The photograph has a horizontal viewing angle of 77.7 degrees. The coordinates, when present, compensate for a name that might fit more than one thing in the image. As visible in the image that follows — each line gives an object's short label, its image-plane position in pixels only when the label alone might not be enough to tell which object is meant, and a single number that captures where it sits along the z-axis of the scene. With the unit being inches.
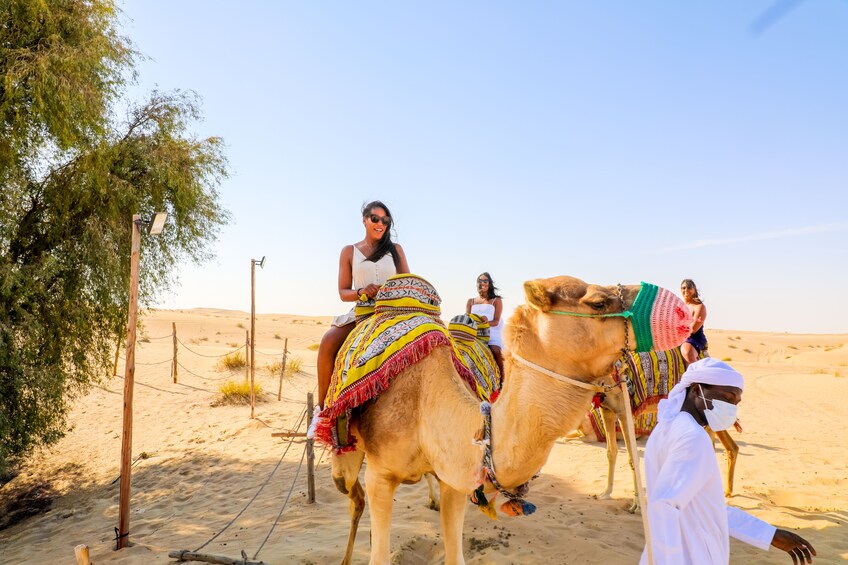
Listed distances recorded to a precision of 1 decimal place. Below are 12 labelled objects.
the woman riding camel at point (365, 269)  169.6
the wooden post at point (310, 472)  272.9
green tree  342.0
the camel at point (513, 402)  87.8
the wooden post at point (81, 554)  173.8
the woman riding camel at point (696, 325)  271.4
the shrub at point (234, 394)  612.4
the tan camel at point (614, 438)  253.2
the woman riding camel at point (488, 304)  297.9
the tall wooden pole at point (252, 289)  476.1
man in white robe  105.0
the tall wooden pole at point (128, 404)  243.6
